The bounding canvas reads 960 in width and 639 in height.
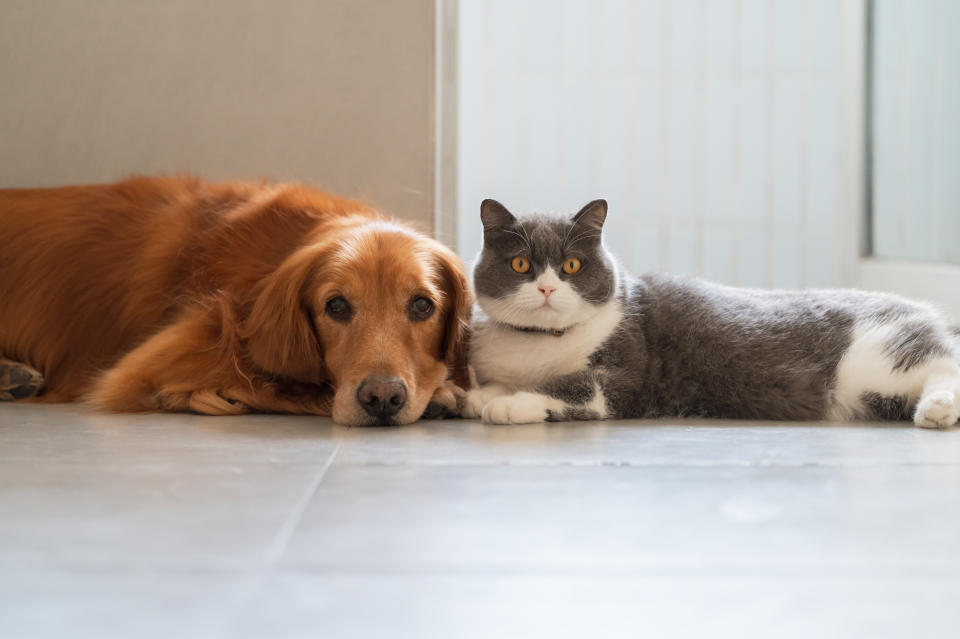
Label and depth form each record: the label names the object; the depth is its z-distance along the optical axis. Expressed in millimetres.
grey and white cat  2086
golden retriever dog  2131
